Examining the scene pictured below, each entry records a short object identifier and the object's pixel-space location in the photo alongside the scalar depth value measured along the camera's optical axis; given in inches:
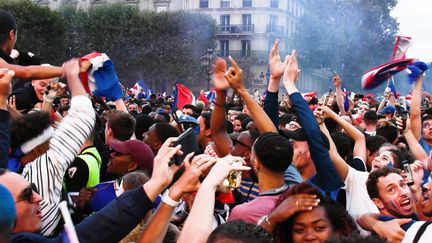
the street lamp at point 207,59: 948.0
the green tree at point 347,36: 1804.9
